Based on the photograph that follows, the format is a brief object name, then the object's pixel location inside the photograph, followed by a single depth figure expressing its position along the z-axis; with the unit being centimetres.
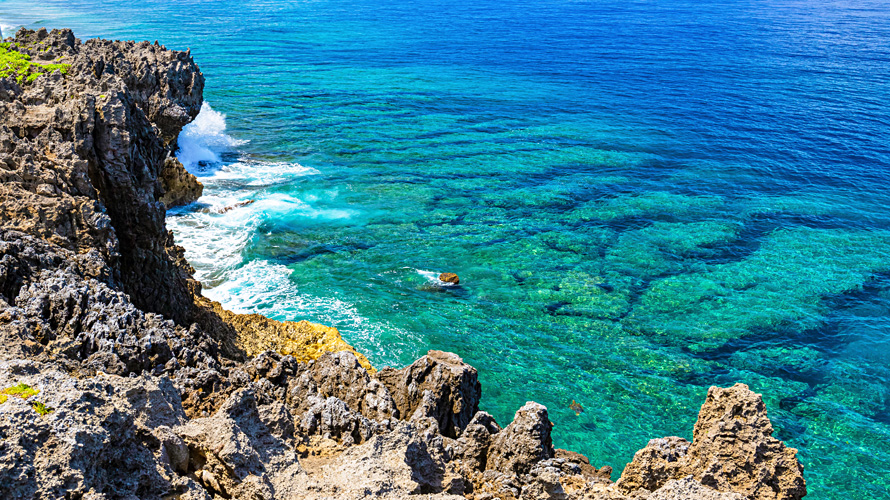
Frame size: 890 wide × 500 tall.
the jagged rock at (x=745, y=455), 1155
